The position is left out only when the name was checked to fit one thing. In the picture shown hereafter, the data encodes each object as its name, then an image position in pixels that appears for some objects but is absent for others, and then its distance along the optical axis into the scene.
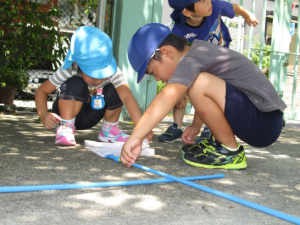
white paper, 2.66
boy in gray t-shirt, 2.29
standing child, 2.83
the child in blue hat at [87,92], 2.73
